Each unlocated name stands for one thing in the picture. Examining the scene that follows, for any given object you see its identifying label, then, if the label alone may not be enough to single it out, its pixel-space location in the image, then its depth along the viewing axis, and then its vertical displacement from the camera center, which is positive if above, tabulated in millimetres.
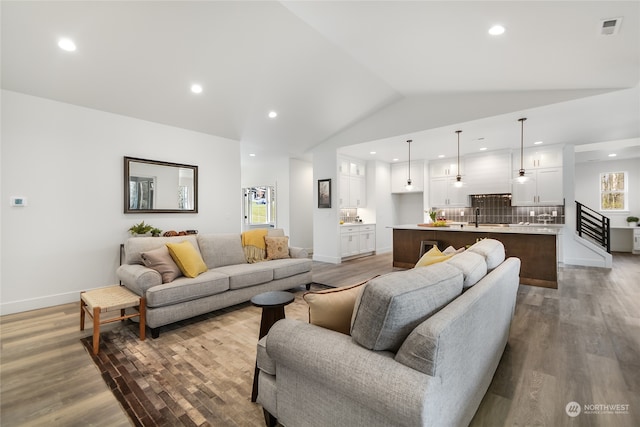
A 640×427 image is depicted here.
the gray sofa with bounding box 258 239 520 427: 997 -593
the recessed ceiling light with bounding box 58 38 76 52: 2893 +1770
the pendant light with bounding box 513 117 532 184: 4488 +1367
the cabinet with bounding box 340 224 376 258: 6477 -649
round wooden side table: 1724 -626
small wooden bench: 2355 -799
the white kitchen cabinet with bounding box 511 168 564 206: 6016 +516
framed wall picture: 6377 +461
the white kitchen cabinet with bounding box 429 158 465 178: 7199 +1188
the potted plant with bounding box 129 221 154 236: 4129 -233
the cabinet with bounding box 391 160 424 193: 7551 +1027
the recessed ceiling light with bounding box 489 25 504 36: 2683 +1778
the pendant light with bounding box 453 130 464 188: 5445 +598
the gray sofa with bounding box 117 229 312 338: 2719 -739
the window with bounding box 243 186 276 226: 8180 +224
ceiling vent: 2379 +1620
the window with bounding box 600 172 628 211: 7523 +572
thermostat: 3309 +155
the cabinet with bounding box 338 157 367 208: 6609 +742
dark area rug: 1653 -1178
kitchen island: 4195 -514
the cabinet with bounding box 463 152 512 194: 6492 +949
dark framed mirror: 4230 +437
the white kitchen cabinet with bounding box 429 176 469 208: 7125 +494
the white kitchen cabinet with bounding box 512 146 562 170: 6021 +1211
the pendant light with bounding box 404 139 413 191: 5700 +594
